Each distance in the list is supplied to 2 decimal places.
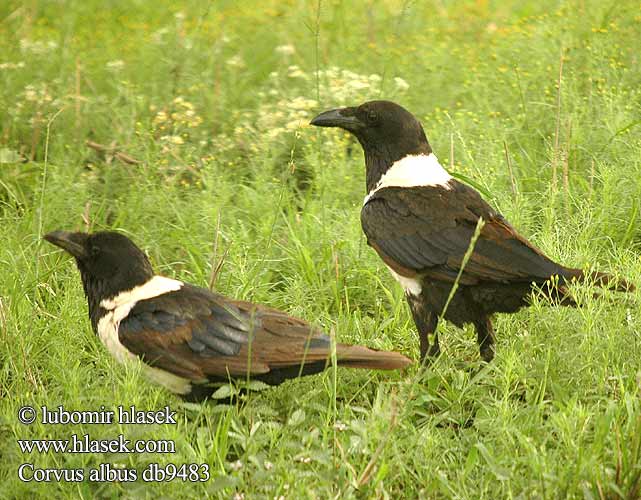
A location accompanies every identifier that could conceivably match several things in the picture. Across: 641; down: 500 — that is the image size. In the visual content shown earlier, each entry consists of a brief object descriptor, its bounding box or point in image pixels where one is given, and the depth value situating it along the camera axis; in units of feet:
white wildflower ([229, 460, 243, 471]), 24.65
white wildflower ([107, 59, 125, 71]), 48.78
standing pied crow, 30.27
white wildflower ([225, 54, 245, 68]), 50.42
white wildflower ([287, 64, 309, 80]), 46.33
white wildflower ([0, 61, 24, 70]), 47.39
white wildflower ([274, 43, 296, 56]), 51.88
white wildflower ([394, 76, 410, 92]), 45.70
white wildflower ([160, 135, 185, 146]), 42.57
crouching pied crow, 28.19
